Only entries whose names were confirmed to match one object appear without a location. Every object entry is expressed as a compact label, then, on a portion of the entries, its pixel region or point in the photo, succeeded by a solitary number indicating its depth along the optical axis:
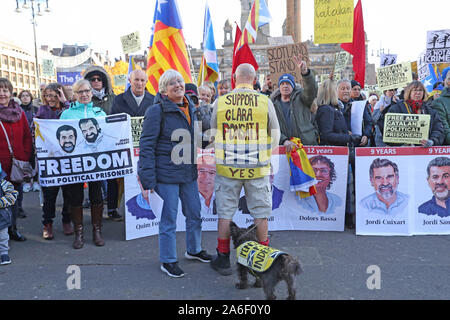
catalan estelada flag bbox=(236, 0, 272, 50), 7.59
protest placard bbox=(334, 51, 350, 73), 8.70
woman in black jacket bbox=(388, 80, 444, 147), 5.36
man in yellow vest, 3.64
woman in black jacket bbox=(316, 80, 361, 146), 5.47
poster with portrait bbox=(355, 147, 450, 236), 5.21
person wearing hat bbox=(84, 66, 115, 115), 5.81
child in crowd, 4.39
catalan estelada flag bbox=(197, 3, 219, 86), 8.45
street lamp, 25.08
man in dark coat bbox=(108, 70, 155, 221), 5.54
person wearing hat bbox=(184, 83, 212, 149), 4.13
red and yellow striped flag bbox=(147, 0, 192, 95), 6.82
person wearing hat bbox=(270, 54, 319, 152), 5.25
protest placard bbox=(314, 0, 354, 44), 5.93
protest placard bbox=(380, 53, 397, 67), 10.70
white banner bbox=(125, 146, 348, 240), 5.39
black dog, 3.01
